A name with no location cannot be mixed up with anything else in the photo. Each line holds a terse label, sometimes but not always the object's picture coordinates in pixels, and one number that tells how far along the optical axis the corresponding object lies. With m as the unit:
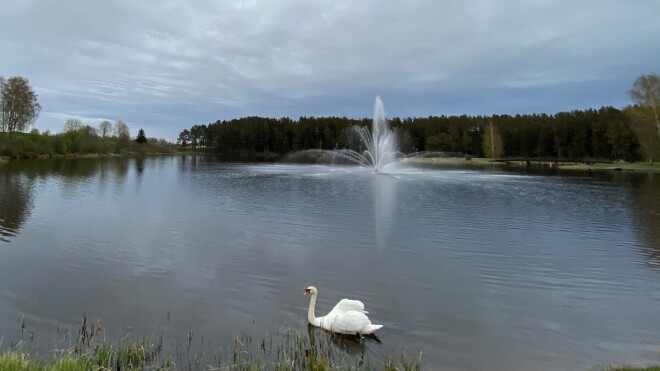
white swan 7.83
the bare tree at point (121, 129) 145.65
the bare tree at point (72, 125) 135.38
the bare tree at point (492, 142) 111.62
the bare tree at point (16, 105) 76.81
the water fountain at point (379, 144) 55.75
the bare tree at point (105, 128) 146.02
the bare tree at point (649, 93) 62.50
